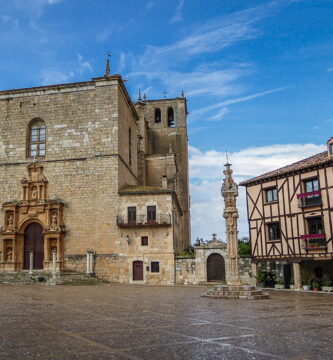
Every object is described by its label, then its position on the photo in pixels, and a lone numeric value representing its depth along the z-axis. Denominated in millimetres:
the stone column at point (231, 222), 15797
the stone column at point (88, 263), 26706
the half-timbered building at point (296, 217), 21344
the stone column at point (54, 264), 24234
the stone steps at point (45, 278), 23453
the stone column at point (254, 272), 24953
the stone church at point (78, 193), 27297
